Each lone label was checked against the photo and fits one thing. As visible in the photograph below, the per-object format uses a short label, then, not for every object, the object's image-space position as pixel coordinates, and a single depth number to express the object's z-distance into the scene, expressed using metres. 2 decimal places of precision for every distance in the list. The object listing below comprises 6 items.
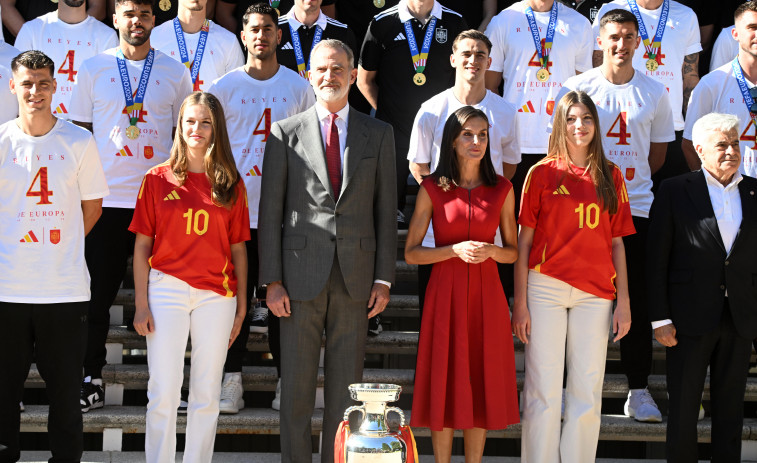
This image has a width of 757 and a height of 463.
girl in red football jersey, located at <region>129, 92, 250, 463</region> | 8.47
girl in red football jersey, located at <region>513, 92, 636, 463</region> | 8.82
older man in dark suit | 8.91
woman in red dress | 8.70
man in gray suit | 8.61
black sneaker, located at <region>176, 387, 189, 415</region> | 9.87
